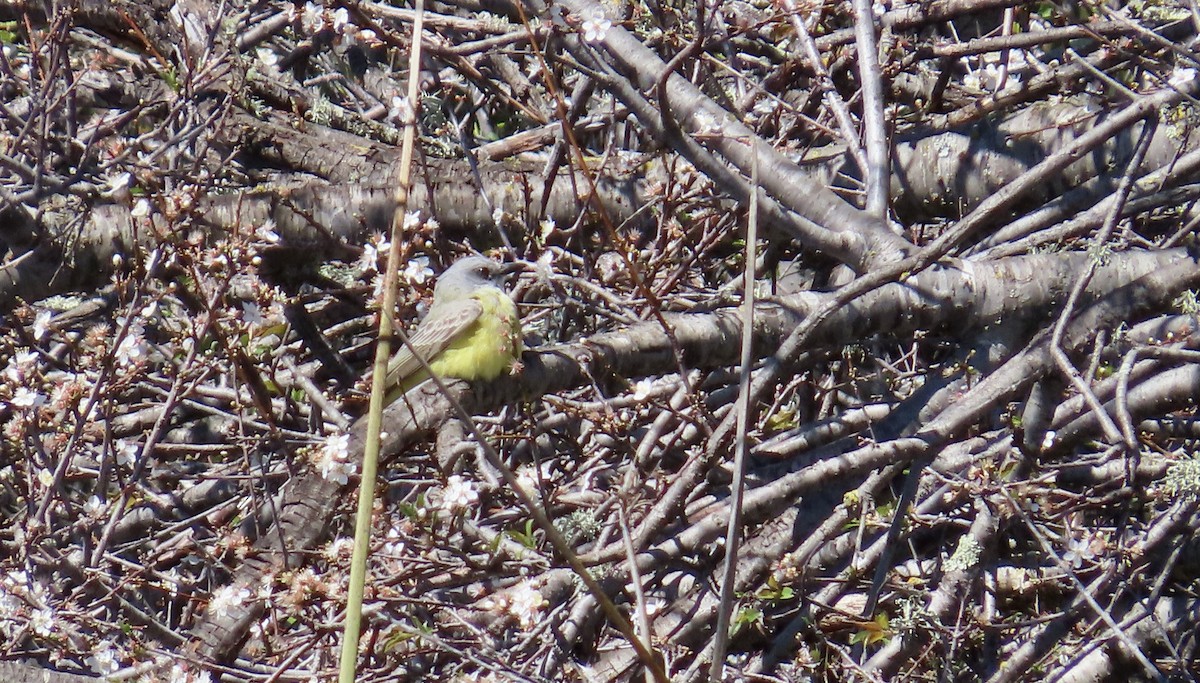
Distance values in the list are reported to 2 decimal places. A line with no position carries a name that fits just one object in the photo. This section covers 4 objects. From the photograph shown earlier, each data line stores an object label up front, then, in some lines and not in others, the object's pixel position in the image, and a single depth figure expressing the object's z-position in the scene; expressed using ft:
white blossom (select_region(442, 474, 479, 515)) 26.17
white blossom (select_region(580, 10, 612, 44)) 26.81
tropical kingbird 33.63
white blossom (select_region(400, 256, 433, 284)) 29.25
